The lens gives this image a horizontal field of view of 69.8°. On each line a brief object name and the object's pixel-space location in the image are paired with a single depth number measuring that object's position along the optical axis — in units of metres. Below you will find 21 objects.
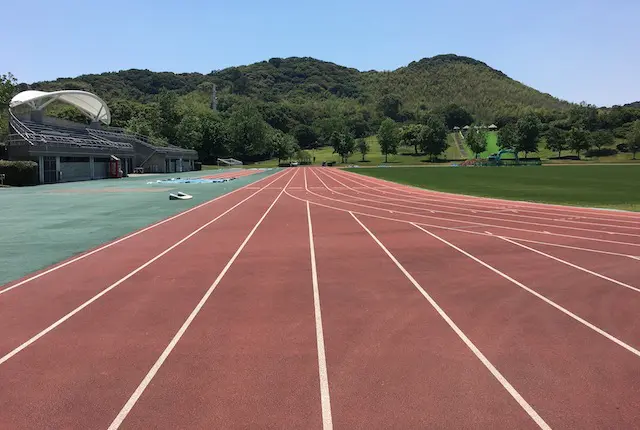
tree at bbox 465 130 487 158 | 112.12
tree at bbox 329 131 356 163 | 112.38
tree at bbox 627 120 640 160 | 102.94
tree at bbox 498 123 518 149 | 110.06
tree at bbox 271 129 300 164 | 107.14
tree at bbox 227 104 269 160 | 108.50
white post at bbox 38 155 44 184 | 38.75
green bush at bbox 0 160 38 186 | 36.38
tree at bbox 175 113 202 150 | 92.19
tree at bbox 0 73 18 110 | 49.91
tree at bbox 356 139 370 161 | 118.03
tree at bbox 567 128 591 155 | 106.00
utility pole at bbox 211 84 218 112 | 140.25
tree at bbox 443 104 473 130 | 173.25
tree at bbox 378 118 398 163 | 113.50
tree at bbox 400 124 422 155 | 126.35
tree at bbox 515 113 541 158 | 107.56
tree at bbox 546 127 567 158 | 112.25
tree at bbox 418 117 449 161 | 111.12
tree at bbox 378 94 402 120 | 189.18
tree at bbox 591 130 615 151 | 112.71
